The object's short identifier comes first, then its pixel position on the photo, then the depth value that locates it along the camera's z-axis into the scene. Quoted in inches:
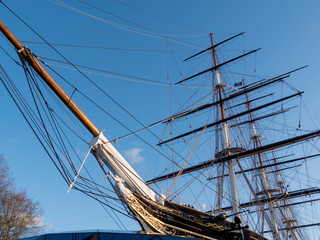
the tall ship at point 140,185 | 331.6
